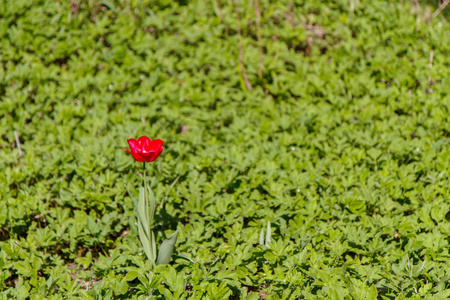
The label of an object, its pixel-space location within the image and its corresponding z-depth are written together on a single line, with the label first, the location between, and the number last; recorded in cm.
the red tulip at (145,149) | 460
